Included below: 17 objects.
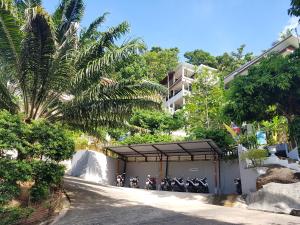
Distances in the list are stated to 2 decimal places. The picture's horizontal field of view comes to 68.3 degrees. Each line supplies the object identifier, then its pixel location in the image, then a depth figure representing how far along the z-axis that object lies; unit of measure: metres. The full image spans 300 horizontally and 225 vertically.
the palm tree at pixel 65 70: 7.65
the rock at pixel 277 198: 8.26
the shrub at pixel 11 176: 5.70
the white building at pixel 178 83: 29.36
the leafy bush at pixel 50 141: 6.97
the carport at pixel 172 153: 12.52
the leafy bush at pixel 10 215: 5.34
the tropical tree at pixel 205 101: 18.74
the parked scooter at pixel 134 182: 14.75
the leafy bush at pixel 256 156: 10.32
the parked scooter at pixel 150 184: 13.97
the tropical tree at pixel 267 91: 8.42
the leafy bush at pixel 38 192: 6.84
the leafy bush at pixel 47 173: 6.89
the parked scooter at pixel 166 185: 13.42
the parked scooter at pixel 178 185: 13.08
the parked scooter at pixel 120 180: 15.02
